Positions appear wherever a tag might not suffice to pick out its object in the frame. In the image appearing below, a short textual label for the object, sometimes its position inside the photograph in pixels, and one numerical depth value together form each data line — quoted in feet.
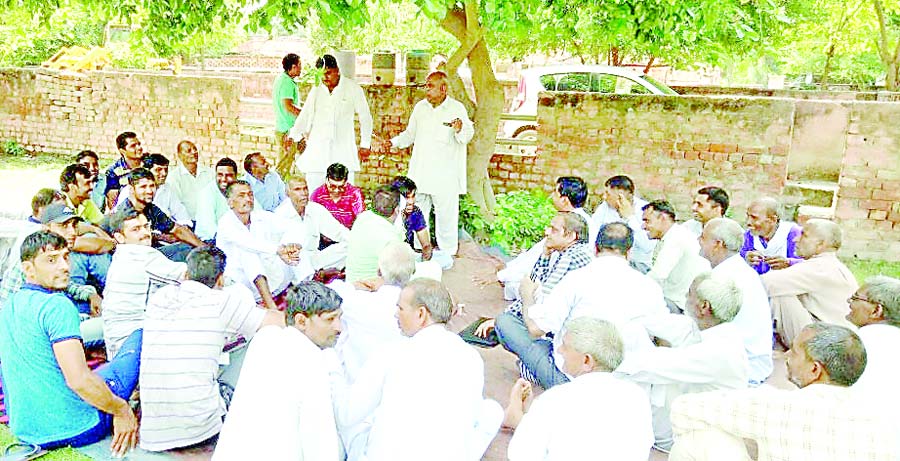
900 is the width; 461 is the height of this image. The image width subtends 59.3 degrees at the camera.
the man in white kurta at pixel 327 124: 28.78
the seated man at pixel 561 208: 20.86
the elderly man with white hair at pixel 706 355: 13.84
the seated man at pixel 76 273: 17.30
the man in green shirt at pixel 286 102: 29.19
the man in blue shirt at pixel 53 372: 12.79
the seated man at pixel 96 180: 24.16
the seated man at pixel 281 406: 11.16
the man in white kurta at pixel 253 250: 19.62
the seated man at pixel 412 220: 23.17
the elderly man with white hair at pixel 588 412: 10.33
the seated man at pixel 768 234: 21.31
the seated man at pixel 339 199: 23.93
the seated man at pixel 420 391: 11.36
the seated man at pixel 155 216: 20.77
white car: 41.78
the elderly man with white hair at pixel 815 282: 18.11
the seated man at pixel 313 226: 22.10
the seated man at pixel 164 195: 23.86
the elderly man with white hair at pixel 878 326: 12.06
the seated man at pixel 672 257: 19.22
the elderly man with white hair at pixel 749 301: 16.28
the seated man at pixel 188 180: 24.95
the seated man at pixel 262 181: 25.55
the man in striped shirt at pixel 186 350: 13.34
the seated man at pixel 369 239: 19.48
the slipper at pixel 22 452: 13.47
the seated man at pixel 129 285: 15.90
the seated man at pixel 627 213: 21.84
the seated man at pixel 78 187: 21.40
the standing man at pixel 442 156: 27.48
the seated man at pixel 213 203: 23.02
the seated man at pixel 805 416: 9.99
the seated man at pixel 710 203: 21.06
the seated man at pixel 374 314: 14.88
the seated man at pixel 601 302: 14.92
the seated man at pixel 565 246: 17.12
